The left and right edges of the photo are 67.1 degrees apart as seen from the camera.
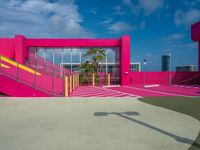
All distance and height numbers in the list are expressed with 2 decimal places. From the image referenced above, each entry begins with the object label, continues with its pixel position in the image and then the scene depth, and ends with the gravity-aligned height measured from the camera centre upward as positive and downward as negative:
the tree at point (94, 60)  18.17 +1.78
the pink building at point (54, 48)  16.01 +3.15
